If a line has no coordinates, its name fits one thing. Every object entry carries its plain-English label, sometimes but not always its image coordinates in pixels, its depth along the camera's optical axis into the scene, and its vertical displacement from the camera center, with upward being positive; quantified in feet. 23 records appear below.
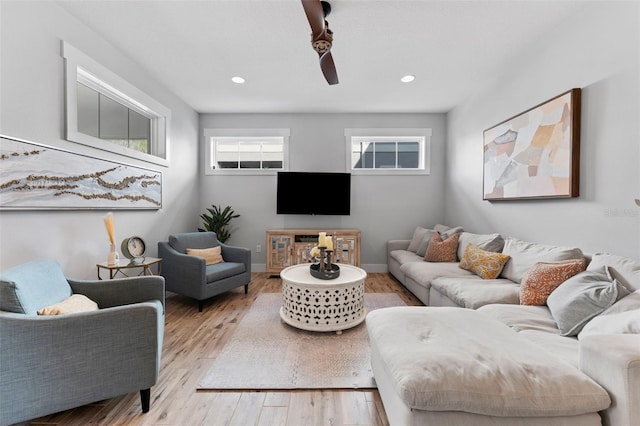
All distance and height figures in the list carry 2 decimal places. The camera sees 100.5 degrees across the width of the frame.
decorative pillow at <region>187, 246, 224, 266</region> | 10.75 -1.85
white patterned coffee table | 7.77 -2.77
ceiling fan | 5.20 +3.91
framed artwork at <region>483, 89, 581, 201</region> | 7.12 +1.88
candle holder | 8.21 -1.89
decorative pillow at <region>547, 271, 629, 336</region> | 5.00 -1.70
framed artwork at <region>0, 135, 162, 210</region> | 5.82 +0.75
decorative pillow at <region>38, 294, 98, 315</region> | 4.80 -1.89
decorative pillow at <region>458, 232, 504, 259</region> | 9.42 -1.15
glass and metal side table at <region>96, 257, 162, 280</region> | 7.65 -1.69
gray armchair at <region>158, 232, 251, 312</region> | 9.49 -2.31
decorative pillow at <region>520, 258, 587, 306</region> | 6.12 -1.59
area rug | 5.78 -3.72
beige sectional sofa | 3.35 -2.19
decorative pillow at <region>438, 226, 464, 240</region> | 12.09 -0.97
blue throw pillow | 4.49 -1.49
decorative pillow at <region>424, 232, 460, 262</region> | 11.19 -1.66
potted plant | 14.16 -0.58
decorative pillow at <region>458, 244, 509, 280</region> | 8.50 -1.68
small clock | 8.31 -1.26
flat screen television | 14.42 +0.91
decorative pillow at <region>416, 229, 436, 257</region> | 12.55 -1.55
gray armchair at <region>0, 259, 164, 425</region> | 4.18 -2.42
